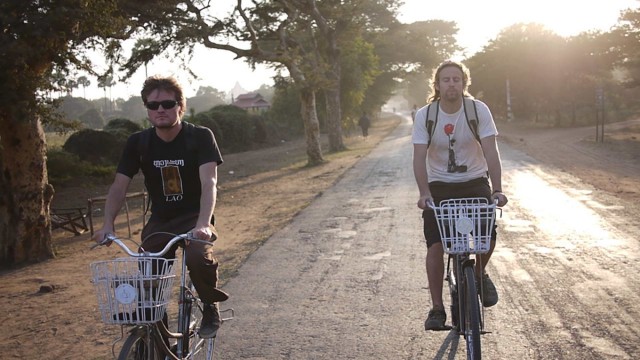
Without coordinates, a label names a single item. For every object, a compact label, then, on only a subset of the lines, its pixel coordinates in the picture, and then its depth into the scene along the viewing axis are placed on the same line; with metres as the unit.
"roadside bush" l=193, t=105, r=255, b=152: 37.47
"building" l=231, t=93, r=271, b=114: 66.08
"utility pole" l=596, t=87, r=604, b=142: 26.06
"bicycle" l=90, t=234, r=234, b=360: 3.20
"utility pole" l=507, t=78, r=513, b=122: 54.55
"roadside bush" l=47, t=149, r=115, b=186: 21.70
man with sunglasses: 4.00
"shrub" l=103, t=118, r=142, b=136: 28.95
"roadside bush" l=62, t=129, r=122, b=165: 25.87
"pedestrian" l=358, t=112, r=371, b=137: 42.56
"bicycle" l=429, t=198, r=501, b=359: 4.05
